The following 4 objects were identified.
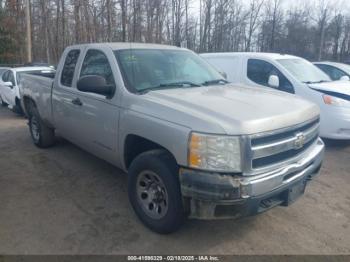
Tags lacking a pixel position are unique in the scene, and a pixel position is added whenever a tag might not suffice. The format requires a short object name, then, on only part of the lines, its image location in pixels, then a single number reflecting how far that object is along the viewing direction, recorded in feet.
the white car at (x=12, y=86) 32.41
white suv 20.38
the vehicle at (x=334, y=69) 36.45
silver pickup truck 8.83
